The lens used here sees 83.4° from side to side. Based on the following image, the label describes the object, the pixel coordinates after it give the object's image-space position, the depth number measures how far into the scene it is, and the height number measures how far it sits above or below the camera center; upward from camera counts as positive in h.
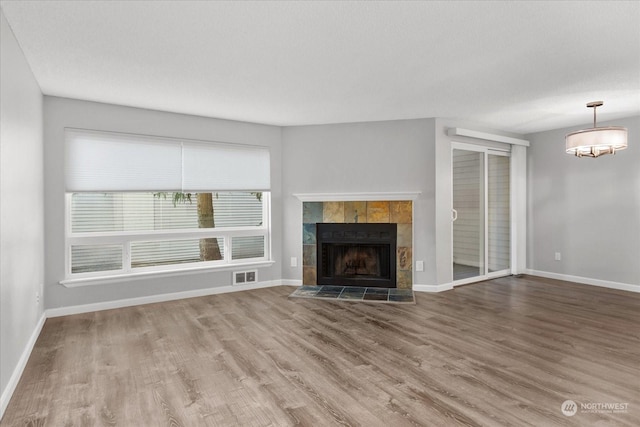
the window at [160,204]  3.99 +0.12
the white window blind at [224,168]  4.55 +0.61
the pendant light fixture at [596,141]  3.83 +0.75
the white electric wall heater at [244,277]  4.91 -0.88
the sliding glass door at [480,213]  5.15 -0.03
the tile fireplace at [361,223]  4.90 -0.25
